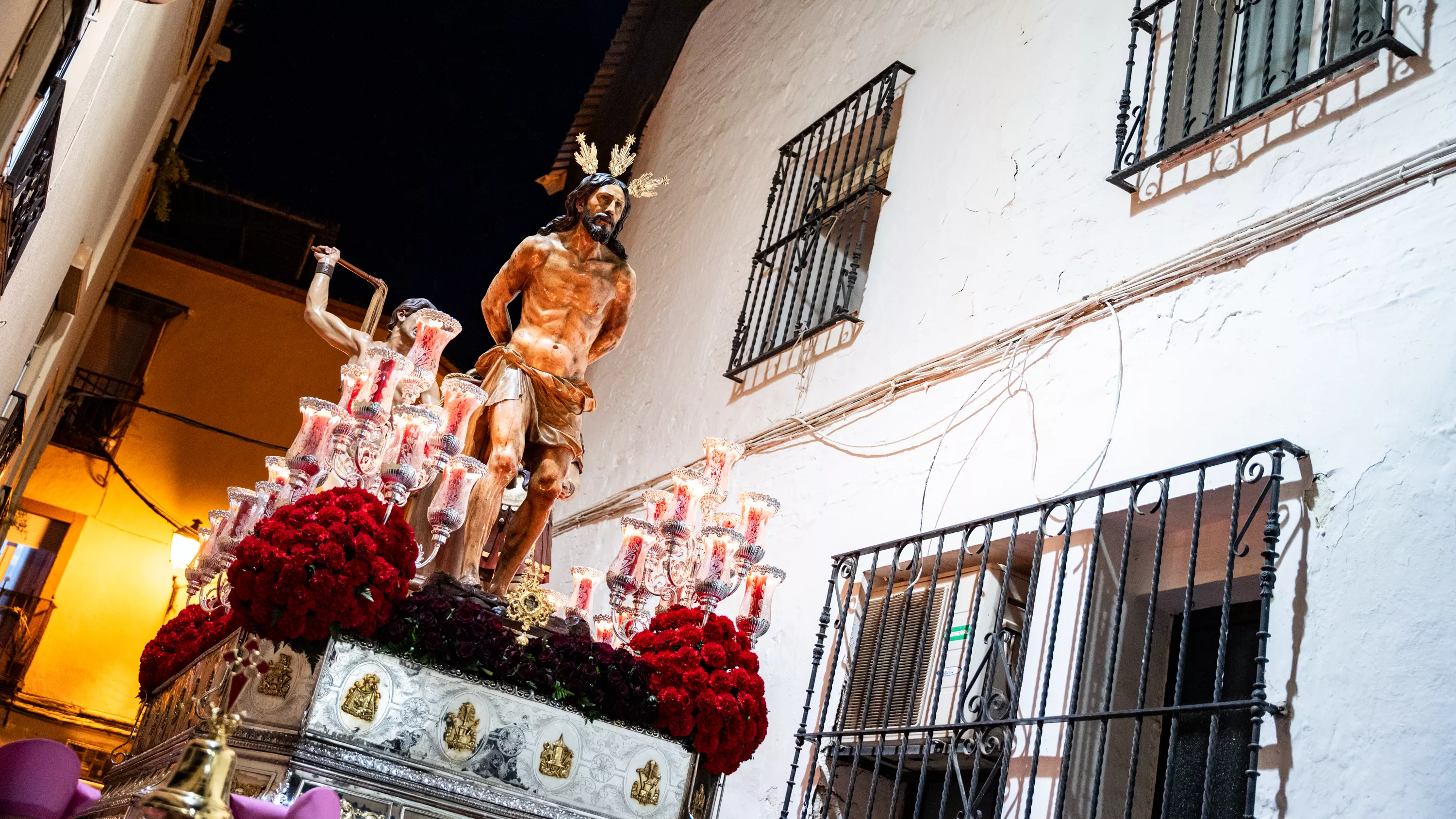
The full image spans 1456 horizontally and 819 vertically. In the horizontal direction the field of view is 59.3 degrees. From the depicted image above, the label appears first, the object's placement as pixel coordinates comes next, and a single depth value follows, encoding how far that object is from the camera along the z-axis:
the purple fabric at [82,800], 1.84
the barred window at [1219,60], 4.59
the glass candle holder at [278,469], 4.80
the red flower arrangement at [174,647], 5.09
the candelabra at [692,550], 4.71
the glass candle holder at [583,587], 5.88
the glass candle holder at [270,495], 4.75
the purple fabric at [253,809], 2.17
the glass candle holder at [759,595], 4.92
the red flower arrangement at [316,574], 3.81
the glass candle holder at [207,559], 4.89
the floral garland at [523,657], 4.08
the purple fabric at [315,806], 2.10
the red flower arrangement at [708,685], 4.48
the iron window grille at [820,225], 7.19
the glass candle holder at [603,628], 5.74
